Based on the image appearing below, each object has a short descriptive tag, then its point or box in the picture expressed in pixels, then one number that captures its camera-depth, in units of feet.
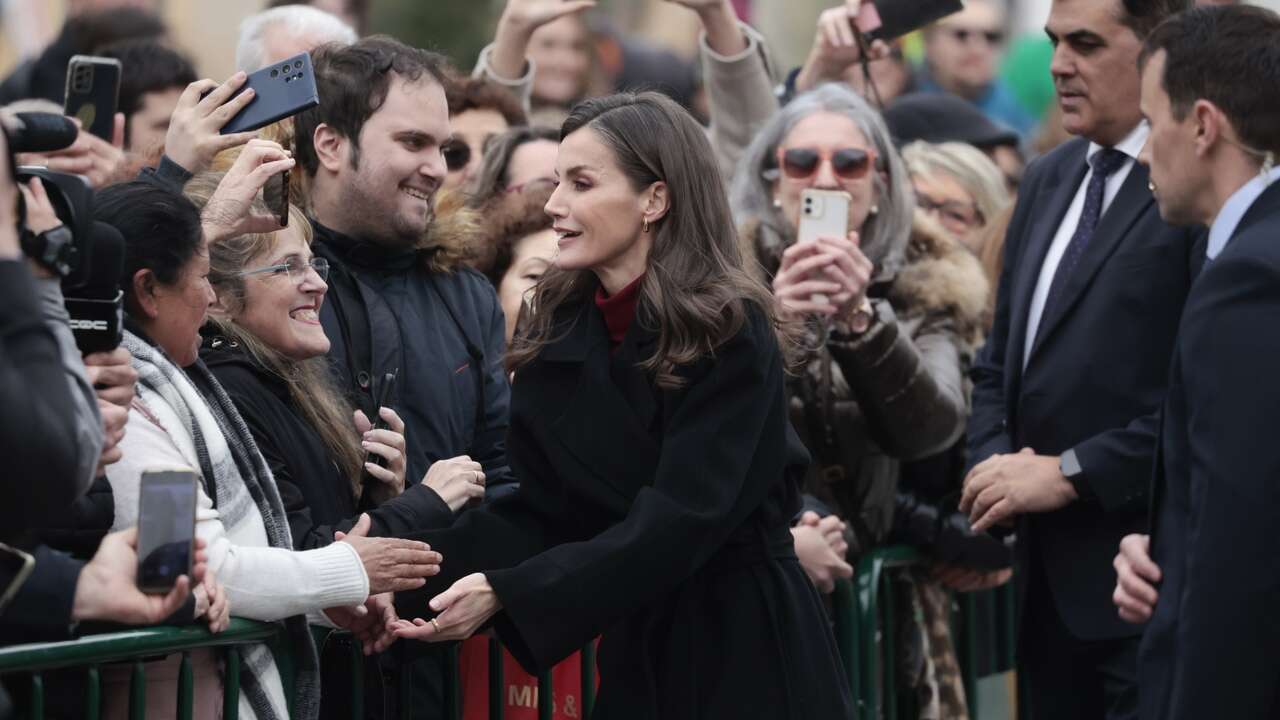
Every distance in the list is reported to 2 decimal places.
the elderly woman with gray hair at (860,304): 38.01
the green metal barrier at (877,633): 39.58
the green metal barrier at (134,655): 24.70
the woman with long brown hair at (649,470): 27.22
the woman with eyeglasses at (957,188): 52.80
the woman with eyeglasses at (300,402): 30.22
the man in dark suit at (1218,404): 26.37
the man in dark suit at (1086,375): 35.24
